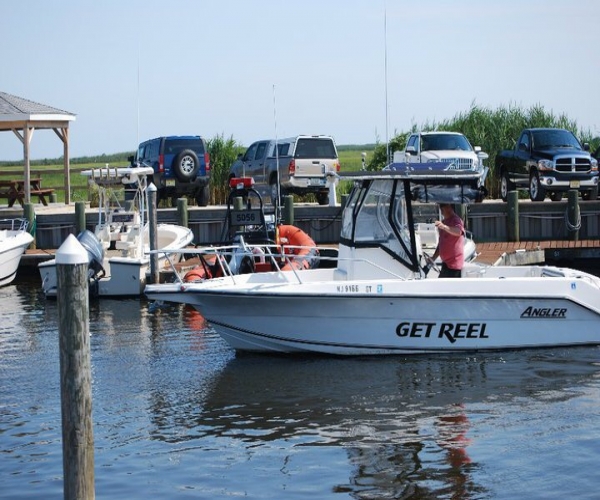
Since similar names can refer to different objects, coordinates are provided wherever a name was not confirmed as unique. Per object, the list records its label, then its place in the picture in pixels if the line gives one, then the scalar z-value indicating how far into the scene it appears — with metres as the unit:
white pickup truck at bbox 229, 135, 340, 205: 29.03
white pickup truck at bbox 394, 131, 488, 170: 26.72
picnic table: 31.16
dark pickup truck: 26.64
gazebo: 30.20
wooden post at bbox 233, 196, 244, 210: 25.70
